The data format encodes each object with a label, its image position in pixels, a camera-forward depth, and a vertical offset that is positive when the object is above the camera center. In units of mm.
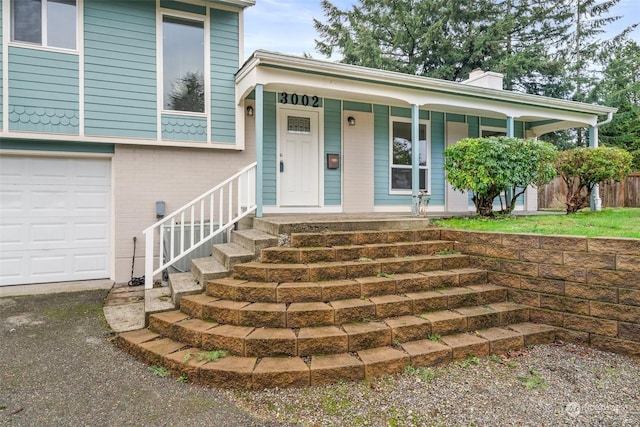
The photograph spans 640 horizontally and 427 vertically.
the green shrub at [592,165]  6445 +909
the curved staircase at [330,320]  2641 -981
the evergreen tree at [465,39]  13805 +7349
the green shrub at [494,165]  5520 +786
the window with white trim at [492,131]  8391 +2014
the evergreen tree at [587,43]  14781 +7891
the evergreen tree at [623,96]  14422 +5074
